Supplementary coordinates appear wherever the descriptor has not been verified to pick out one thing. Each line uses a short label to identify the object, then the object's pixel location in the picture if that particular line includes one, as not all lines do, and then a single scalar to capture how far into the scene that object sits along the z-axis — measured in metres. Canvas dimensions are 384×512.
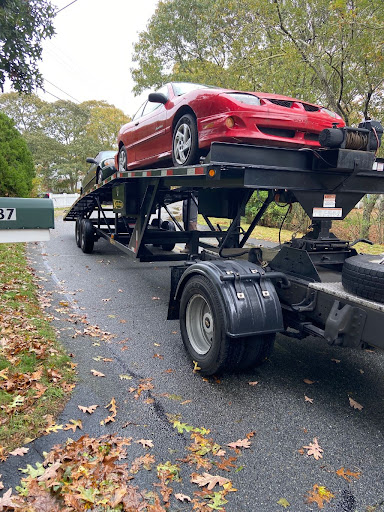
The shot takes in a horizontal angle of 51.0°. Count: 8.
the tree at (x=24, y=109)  49.72
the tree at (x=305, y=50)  10.11
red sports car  4.00
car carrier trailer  2.98
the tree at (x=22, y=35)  6.95
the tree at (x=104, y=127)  42.72
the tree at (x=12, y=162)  11.95
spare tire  2.74
